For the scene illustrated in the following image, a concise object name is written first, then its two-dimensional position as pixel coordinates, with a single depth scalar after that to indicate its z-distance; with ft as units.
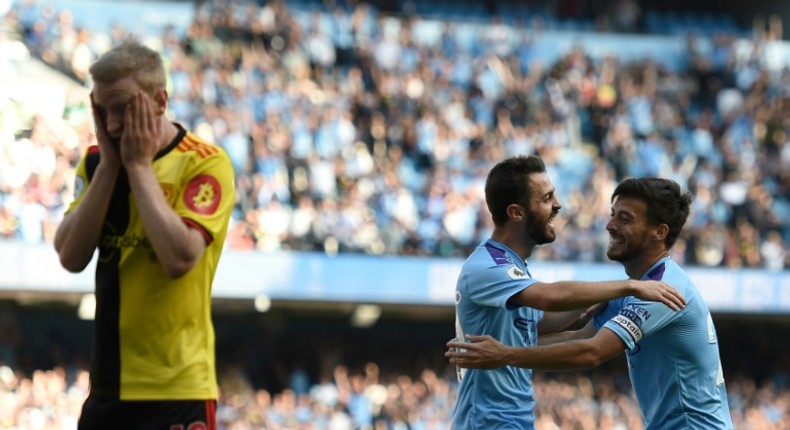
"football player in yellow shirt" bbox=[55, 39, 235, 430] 27.20
